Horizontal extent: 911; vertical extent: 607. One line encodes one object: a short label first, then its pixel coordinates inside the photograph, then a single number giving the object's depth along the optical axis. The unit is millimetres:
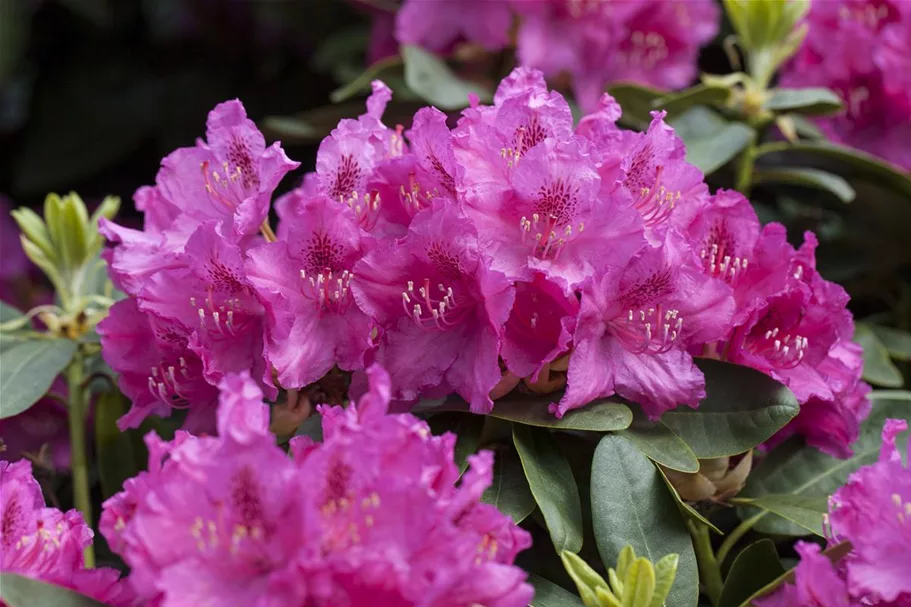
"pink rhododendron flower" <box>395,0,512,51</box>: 1362
